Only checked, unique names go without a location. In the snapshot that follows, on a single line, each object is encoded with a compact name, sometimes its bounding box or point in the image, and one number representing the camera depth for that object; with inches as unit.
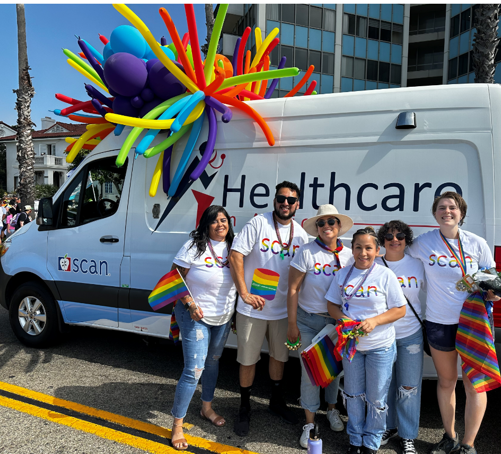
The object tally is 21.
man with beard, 115.6
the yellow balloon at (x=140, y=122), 130.7
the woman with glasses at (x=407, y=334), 105.6
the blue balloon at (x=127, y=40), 152.6
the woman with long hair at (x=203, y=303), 110.7
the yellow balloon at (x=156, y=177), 146.9
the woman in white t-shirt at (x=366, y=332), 99.4
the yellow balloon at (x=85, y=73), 159.6
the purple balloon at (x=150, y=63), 146.9
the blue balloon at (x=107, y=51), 159.6
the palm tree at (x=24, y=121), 442.6
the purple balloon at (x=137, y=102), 148.9
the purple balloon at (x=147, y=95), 147.4
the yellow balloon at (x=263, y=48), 168.4
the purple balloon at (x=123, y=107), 151.8
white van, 113.8
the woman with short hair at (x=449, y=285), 101.1
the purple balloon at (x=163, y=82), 144.0
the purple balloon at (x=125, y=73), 141.8
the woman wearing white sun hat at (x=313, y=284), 110.3
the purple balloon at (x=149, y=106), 149.5
